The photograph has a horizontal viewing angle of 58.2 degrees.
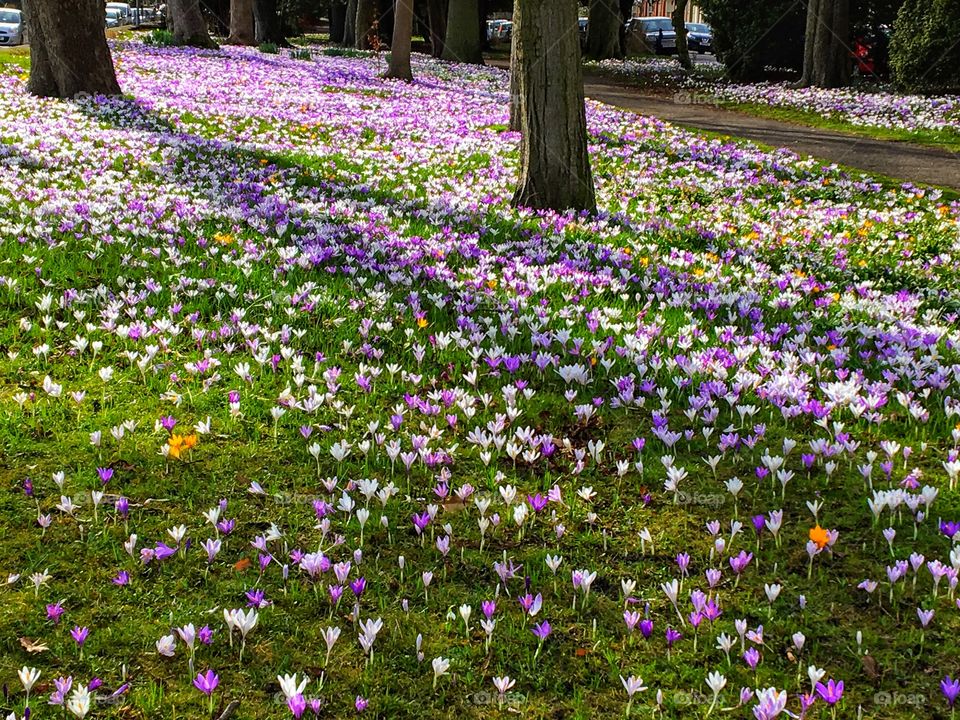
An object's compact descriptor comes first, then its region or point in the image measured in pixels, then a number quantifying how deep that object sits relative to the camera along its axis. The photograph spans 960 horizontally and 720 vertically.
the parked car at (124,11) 57.12
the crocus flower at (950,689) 2.50
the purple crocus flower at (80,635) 2.68
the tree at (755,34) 27.20
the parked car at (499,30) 62.22
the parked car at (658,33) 55.90
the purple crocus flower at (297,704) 2.41
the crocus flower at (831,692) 2.43
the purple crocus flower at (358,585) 2.98
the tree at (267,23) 36.56
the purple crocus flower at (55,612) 2.81
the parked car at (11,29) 35.75
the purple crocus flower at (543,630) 2.77
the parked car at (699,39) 58.81
